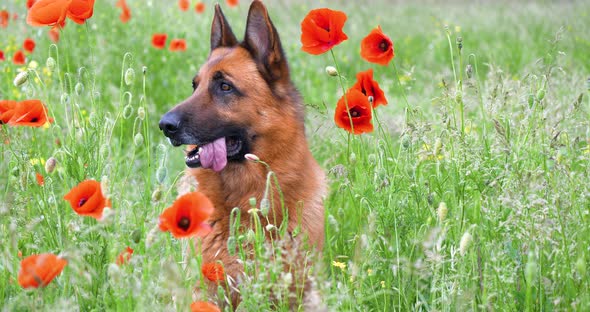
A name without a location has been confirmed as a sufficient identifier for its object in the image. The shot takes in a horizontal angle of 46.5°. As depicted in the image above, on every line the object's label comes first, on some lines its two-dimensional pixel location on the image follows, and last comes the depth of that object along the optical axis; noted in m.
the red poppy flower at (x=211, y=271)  2.50
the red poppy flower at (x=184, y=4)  7.04
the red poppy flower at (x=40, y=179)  2.99
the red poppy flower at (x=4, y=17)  5.20
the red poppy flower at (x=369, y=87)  3.18
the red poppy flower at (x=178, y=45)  5.73
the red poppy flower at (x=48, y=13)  2.74
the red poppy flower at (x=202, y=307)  2.06
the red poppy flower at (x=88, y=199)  2.10
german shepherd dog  3.51
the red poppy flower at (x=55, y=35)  6.04
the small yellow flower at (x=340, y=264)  2.89
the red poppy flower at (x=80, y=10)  2.79
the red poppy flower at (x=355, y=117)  3.03
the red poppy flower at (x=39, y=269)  1.93
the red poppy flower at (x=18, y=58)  4.76
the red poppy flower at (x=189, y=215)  1.97
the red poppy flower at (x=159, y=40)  5.66
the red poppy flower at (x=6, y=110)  2.63
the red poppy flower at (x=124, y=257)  2.32
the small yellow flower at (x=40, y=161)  3.05
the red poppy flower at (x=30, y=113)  2.60
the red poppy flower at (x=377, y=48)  3.01
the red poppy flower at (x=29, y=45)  4.78
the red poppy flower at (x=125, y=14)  6.18
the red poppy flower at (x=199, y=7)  7.62
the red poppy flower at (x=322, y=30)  2.98
